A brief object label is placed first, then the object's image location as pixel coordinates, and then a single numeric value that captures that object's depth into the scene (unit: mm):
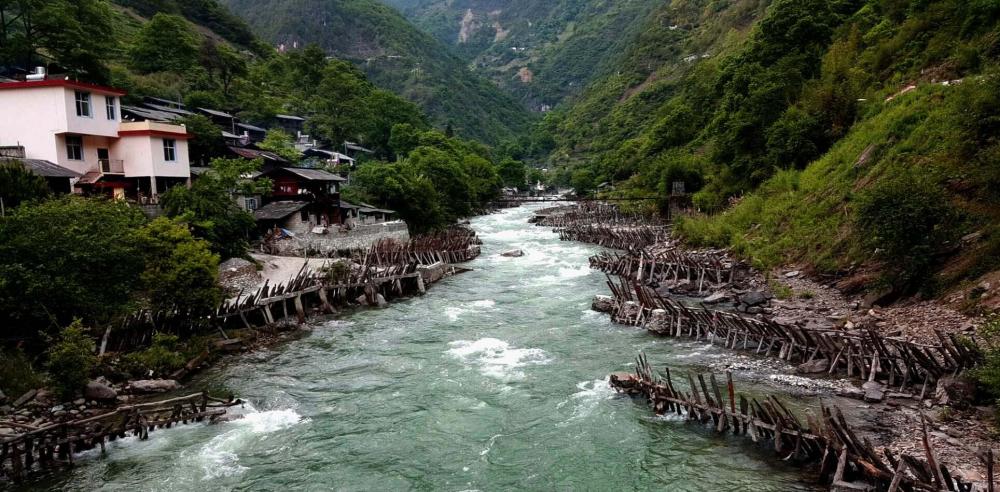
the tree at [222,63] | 95875
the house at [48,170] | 31228
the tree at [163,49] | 85625
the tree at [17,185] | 26875
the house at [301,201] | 47406
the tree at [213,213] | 34594
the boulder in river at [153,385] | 20828
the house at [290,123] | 92875
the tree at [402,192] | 58219
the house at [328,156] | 77356
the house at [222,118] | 72062
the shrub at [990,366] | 14219
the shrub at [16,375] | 18594
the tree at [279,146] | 62356
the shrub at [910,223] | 21969
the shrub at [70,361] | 18203
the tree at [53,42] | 58562
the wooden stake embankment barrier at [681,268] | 34031
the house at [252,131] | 76000
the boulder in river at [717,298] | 30672
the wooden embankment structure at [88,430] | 15273
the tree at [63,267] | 20281
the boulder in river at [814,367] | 19703
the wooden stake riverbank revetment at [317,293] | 24500
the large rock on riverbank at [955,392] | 15258
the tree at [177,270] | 24750
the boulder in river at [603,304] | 31034
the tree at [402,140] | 102812
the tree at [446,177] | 74750
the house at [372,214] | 54125
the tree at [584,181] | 119938
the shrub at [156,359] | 21922
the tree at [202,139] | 51344
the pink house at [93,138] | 34938
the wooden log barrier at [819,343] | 16875
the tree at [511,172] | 140750
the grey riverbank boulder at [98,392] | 19234
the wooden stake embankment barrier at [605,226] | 55150
